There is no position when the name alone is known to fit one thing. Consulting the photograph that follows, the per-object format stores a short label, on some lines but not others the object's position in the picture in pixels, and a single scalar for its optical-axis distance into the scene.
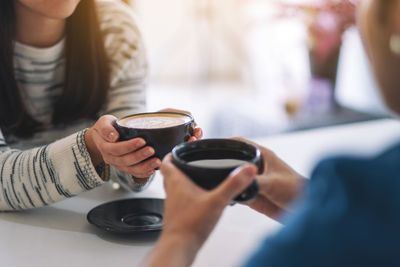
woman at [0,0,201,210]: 1.18
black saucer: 0.85
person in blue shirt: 0.45
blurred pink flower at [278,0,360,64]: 1.89
